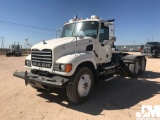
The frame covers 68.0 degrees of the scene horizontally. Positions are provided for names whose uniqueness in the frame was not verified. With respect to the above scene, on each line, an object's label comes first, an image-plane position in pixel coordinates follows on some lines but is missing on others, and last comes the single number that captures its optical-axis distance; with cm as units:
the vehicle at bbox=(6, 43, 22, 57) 2263
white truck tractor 347
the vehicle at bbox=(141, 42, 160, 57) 1581
